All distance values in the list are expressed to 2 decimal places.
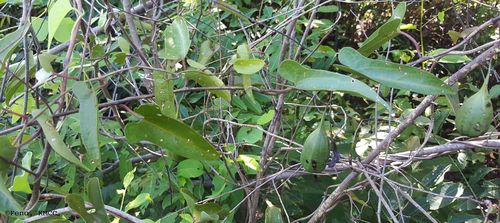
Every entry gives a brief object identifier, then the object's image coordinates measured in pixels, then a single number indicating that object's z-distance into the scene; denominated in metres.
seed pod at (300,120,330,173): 0.87
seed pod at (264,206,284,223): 0.98
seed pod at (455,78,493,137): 0.87
